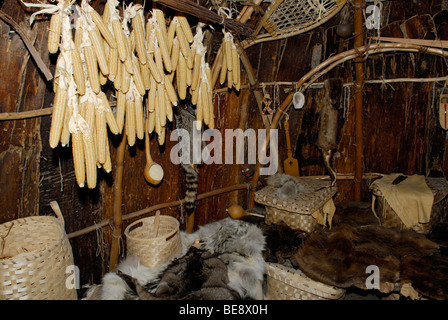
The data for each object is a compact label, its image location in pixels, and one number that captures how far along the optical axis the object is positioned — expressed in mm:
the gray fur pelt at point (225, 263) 2637
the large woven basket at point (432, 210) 3533
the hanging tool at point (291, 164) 4715
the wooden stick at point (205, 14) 2218
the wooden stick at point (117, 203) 3078
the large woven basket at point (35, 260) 2070
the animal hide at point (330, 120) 4133
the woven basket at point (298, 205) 3412
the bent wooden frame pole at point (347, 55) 3635
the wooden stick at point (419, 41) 3651
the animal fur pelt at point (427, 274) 2504
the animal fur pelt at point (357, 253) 2728
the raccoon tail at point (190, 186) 3617
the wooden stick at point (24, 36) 2074
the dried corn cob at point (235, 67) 3129
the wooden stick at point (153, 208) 3058
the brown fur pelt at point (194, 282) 2516
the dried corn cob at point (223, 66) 3121
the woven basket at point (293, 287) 2771
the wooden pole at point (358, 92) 3750
